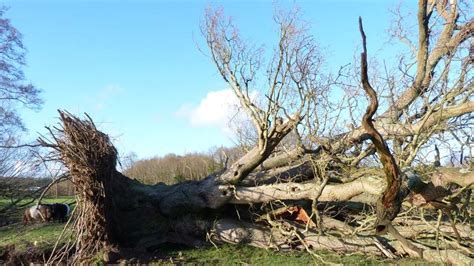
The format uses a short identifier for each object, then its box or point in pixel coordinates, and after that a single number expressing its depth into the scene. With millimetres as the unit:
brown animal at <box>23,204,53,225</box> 14156
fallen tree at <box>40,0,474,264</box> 9555
